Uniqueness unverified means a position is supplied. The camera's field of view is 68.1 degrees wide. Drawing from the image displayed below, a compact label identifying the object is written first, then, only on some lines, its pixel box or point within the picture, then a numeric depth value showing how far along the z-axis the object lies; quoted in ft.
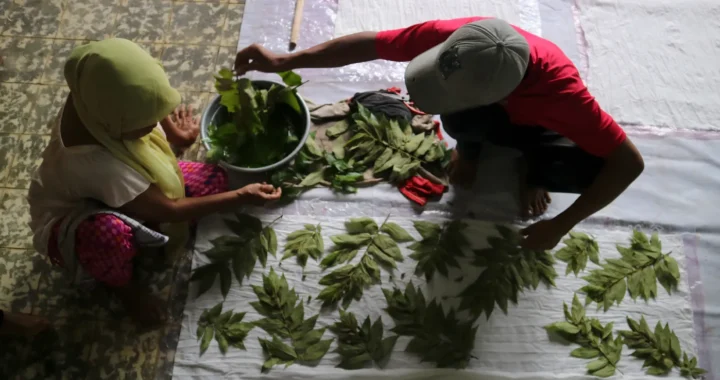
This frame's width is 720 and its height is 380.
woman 3.34
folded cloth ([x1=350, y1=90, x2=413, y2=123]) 5.25
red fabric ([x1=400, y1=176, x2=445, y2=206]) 5.00
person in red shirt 3.32
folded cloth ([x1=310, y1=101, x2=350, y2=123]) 5.35
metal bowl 4.68
